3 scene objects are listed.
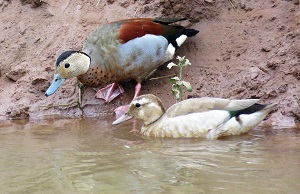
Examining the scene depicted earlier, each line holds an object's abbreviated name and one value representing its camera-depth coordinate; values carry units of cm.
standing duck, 1570
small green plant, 1443
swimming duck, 1274
